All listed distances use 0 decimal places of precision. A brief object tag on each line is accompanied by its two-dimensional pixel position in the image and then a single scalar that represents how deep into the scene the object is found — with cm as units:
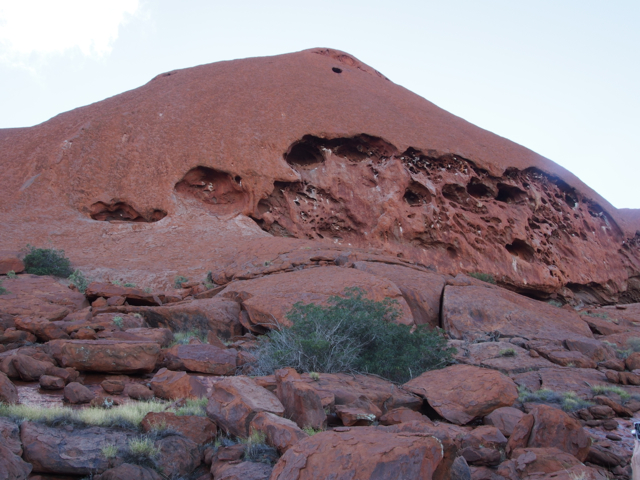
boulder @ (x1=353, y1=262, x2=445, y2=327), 1031
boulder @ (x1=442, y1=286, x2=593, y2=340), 990
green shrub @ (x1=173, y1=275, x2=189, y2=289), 1165
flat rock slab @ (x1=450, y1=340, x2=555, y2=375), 732
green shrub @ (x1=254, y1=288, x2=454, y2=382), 617
